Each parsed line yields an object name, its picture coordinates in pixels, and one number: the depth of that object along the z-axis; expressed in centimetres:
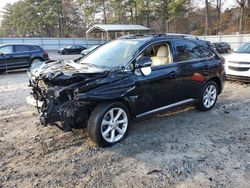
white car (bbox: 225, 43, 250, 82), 646
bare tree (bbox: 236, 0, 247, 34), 2723
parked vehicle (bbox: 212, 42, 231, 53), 2140
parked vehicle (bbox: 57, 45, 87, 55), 2444
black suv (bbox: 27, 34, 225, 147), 291
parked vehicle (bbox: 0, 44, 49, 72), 950
